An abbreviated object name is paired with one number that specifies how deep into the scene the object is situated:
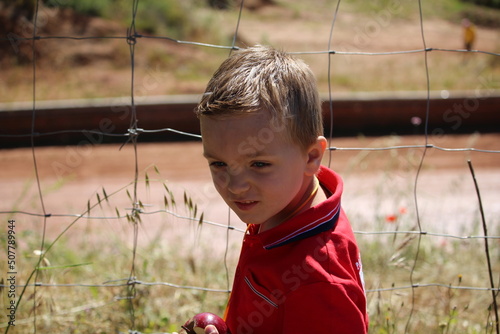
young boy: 1.18
